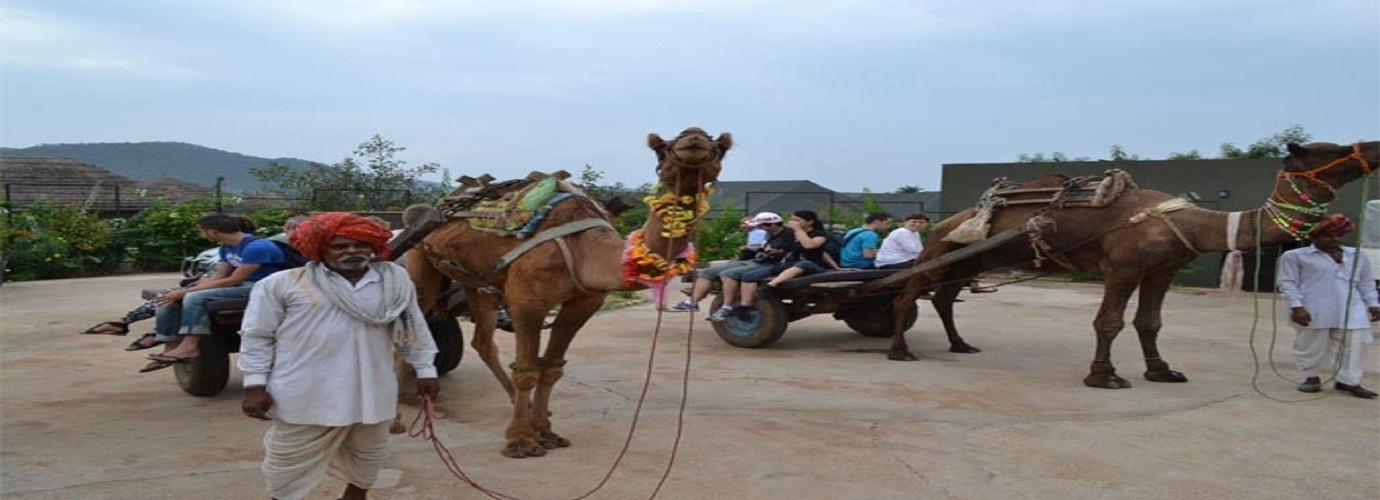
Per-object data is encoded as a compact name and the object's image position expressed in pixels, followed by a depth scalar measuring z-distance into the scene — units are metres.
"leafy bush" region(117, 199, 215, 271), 19.42
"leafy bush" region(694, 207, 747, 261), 20.08
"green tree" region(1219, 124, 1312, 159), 22.20
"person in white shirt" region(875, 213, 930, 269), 10.16
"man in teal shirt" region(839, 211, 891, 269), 10.25
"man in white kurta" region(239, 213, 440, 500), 3.79
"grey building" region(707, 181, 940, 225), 24.06
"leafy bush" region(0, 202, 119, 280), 16.94
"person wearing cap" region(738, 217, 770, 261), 10.06
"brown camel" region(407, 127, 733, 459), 4.77
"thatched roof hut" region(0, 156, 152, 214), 22.50
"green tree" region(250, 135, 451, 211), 22.91
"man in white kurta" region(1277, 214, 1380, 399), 7.35
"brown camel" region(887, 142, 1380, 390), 7.11
